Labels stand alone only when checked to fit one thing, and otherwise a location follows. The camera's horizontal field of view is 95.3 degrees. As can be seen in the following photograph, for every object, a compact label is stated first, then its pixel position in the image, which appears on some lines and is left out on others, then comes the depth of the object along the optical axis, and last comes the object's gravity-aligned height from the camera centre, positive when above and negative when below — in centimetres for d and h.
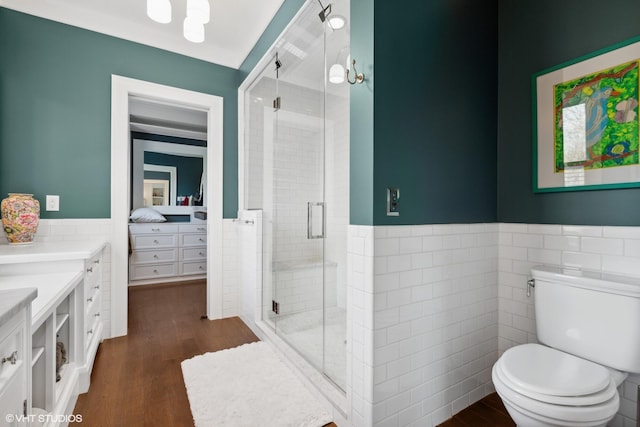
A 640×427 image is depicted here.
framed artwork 137 +47
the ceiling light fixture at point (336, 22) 173 +117
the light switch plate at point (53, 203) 236 +7
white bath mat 154 -109
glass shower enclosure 192 +21
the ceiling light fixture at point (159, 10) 160 +113
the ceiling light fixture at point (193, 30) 165 +105
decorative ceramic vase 203 -4
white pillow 433 -5
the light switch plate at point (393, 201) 138 +6
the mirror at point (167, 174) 452 +62
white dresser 422 -60
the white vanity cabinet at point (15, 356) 79 -44
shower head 181 +127
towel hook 139 +66
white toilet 106 -65
